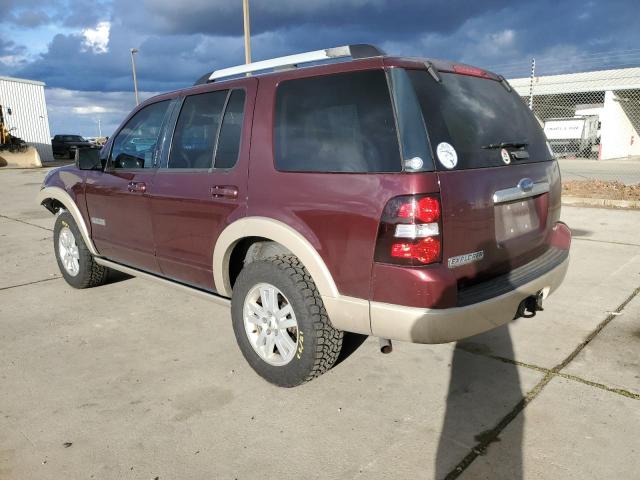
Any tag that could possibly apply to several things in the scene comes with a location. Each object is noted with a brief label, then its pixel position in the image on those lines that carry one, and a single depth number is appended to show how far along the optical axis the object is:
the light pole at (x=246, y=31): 14.21
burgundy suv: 2.47
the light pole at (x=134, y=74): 39.66
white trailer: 27.89
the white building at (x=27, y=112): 30.33
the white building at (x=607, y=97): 27.47
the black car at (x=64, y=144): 34.12
